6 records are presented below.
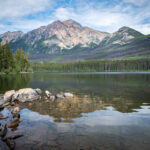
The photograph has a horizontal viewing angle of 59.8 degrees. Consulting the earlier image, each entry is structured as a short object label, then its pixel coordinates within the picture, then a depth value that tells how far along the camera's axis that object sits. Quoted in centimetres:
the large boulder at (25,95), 1911
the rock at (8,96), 1845
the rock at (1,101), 1706
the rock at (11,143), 732
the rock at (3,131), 884
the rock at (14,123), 1019
